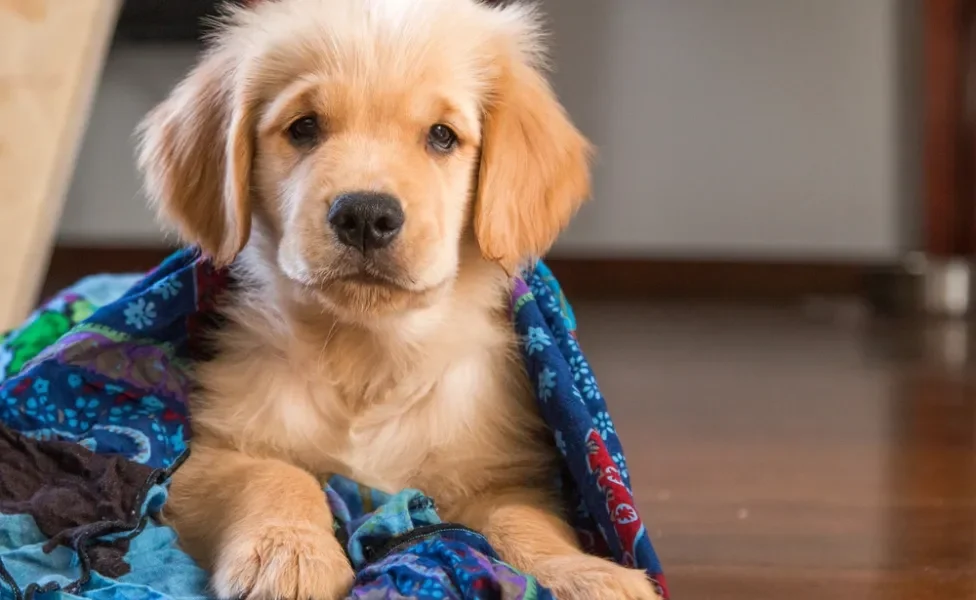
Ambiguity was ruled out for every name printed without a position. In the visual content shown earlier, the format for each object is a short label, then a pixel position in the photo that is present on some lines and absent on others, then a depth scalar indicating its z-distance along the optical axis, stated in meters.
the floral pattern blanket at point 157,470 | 0.93
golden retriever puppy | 0.96
